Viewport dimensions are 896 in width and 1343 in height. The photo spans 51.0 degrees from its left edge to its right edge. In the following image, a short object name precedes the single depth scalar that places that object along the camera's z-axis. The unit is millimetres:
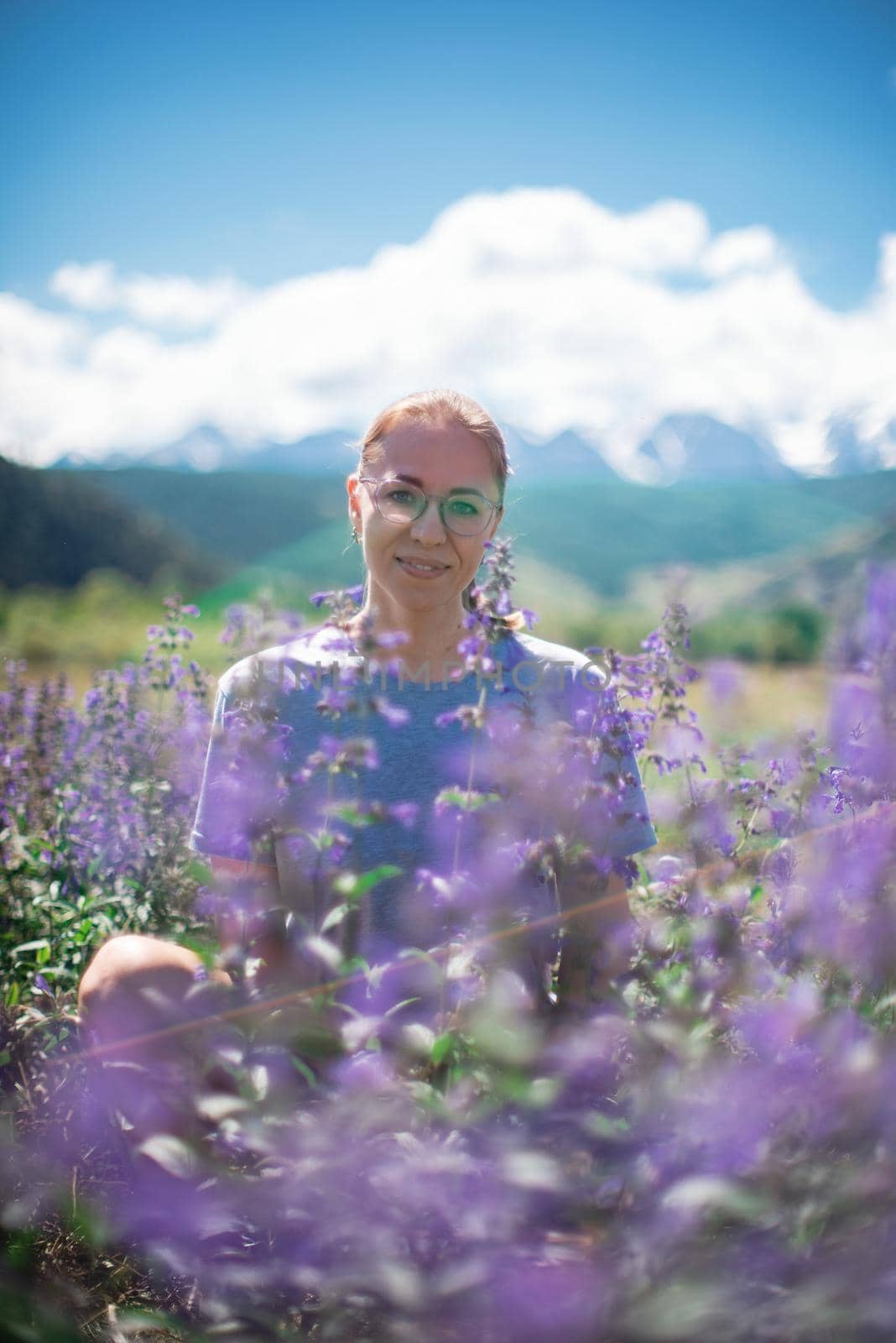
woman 1807
